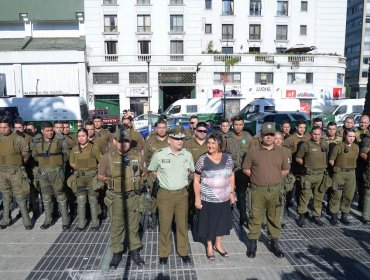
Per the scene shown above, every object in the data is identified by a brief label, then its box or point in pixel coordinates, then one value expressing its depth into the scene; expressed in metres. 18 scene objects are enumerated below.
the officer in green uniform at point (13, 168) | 5.88
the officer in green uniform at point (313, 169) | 6.08
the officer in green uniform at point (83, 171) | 5.82
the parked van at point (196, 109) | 24.84
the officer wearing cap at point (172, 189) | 4.64
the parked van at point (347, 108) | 23.59
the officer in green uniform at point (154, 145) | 6.17
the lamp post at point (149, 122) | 16.73
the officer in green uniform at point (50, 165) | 5.85
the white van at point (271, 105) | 24.97
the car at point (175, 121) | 17.84
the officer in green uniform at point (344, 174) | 6.18
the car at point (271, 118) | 18.74
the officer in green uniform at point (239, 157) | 6.27
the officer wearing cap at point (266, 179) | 4.87
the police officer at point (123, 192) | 4.70
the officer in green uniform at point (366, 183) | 6.38
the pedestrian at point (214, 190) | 4.62
